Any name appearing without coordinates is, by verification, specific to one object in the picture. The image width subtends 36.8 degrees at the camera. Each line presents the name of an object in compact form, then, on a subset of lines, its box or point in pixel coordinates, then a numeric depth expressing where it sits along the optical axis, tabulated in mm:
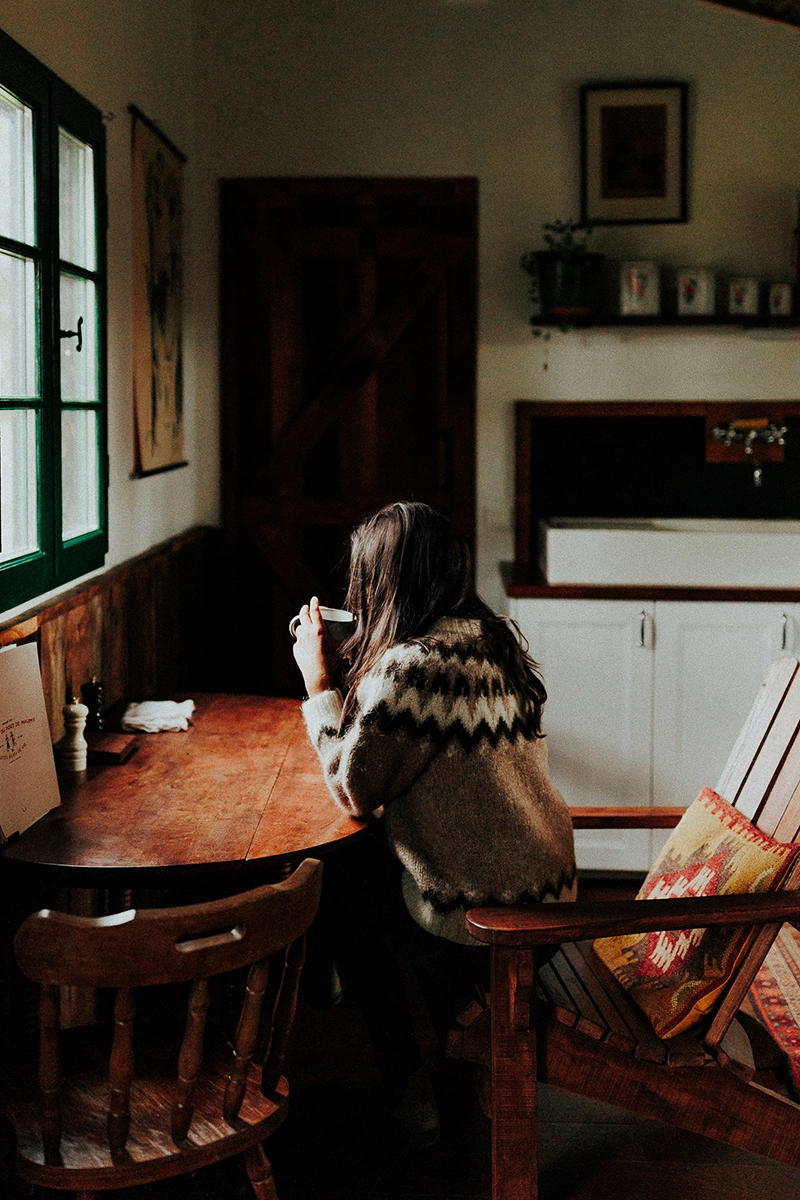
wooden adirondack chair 2016
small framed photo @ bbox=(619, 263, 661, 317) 4426
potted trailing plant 4344
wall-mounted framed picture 4449
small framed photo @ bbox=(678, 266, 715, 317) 4422
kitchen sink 4031
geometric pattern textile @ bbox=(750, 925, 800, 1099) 3078
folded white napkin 2900
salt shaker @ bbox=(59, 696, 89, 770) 2566
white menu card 2162
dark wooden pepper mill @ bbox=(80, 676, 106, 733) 2842
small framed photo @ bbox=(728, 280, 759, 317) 4418
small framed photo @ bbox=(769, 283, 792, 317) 4426
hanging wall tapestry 3670
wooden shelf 4402
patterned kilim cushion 2178
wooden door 4547
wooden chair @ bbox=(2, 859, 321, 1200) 1617
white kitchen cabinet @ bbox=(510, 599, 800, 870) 4004
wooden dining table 2025
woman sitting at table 2223
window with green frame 2580
